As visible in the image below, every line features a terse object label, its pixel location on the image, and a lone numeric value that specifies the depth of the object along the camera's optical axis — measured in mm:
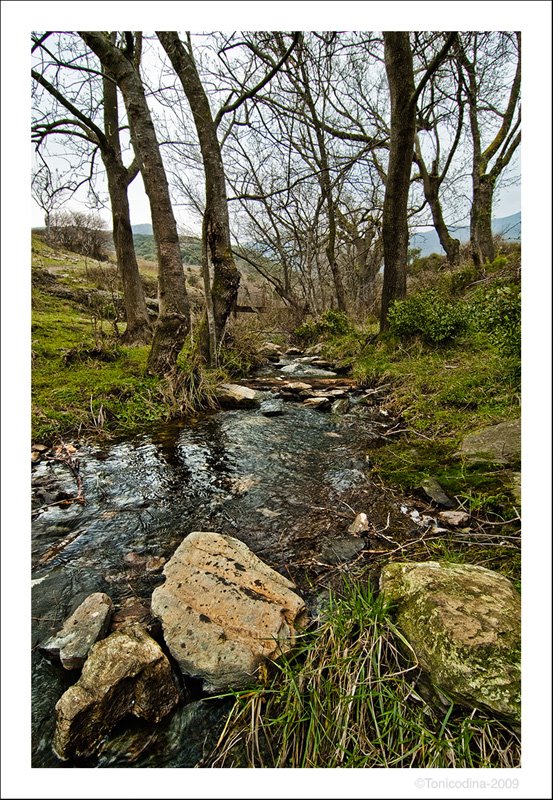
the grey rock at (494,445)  3073
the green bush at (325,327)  12227
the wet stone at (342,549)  2314
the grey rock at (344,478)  3281
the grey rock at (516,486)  2500
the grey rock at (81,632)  1627
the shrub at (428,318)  6797
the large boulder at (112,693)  1339
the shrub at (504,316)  3844
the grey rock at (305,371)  8444
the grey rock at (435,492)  2717
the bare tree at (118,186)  8430
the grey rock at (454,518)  2475
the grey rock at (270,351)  11203
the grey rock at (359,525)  2579
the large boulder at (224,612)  1565
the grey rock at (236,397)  6078
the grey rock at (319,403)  5844
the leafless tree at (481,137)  10055
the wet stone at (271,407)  5648
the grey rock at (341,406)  5638
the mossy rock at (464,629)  1237
